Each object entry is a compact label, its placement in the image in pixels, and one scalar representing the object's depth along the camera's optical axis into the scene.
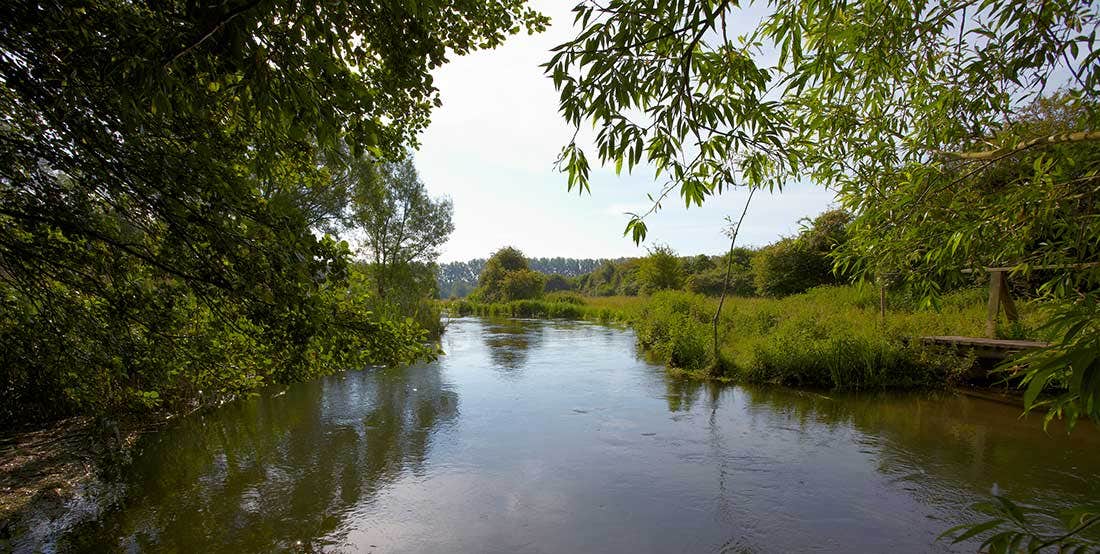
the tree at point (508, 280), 38.19
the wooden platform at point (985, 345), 7.52
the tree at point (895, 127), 1.62
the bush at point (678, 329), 11.11
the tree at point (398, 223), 18.73
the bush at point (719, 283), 24.05
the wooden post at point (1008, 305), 8.67
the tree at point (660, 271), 23.83
